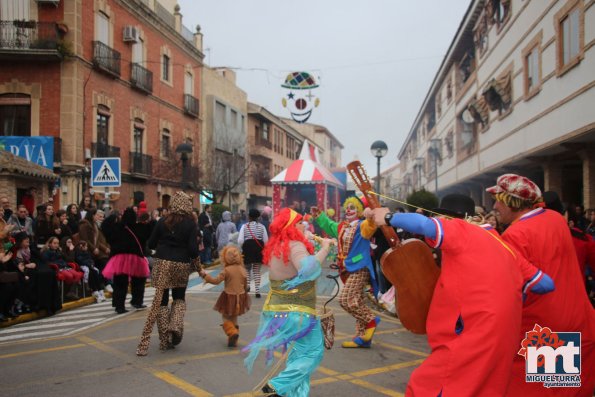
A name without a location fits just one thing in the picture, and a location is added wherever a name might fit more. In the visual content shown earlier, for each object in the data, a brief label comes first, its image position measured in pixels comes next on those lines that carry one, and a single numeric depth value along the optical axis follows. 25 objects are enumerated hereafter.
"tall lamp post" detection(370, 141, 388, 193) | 16.78
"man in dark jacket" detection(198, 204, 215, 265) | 18.00
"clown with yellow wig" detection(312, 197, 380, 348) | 7.04
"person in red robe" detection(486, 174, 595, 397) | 3.50
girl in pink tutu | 9.16
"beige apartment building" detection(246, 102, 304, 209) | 45.75
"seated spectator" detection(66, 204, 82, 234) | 12.16
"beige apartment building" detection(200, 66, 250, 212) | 32.31
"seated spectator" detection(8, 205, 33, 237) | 10.91
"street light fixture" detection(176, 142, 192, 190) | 17.48
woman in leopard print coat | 6.77
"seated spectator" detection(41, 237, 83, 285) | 10.04
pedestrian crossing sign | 11.86
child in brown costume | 7.07
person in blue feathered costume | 4.64
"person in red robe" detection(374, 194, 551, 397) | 2.83
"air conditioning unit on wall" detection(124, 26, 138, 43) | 24.83
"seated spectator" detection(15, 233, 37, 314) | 9.03
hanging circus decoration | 26.08
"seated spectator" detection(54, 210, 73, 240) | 11.19
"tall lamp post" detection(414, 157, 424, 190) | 46.67
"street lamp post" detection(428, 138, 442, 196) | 27.28
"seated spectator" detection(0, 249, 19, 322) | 8.53
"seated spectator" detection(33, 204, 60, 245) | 11.04
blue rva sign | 18.11
